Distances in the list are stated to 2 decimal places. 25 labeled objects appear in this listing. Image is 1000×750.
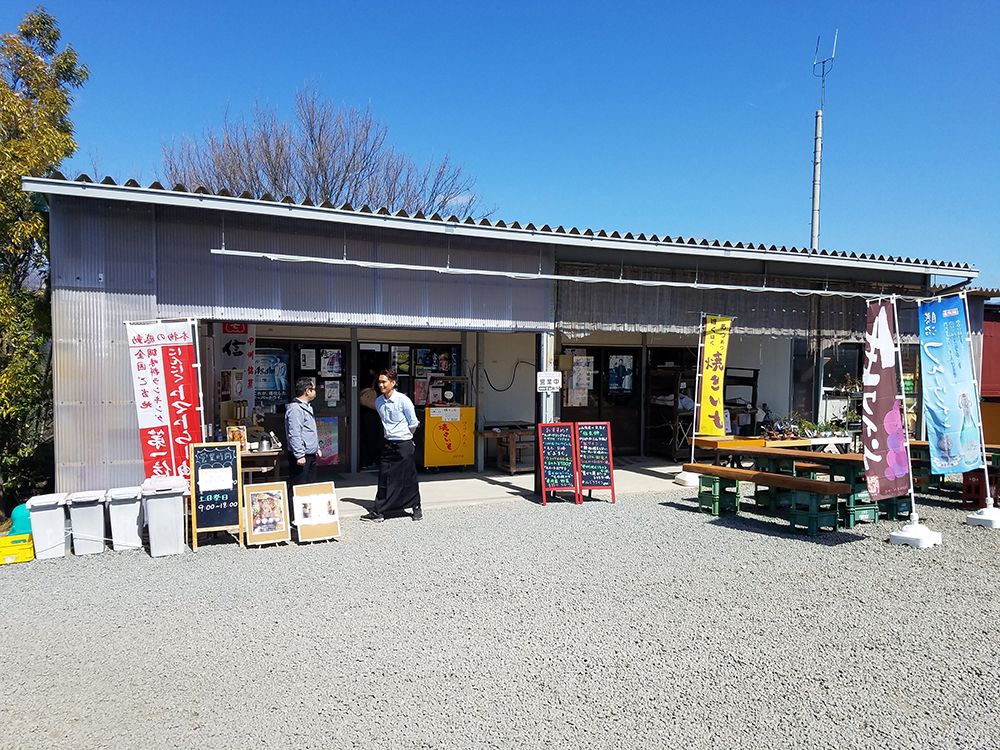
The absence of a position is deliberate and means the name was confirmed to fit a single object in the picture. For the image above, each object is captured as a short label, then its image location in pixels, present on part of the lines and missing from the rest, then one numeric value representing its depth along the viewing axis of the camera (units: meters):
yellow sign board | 10.48
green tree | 6.86
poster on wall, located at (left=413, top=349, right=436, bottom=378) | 10.62
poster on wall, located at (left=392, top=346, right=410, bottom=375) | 10.48
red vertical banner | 6.41
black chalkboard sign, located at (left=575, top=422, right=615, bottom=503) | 8.51
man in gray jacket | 7.35
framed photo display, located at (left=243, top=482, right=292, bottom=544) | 6.46
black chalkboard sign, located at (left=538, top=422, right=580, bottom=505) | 8.46
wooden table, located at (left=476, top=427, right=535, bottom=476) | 10.44
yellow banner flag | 9.20
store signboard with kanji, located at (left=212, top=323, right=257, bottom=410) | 9.34
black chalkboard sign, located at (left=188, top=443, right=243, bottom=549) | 6.36
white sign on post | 8.60
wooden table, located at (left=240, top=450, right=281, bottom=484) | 7.60
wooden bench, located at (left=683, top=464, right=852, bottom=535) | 6.94
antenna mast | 18.47
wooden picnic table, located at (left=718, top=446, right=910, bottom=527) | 7.14
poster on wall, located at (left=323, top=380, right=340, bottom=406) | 10.00
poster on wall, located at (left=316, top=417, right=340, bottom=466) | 9.94
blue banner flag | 7.34
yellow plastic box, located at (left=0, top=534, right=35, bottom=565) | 5.82
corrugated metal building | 6.53
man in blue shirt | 7.46
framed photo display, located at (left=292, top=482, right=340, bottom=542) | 6.61
